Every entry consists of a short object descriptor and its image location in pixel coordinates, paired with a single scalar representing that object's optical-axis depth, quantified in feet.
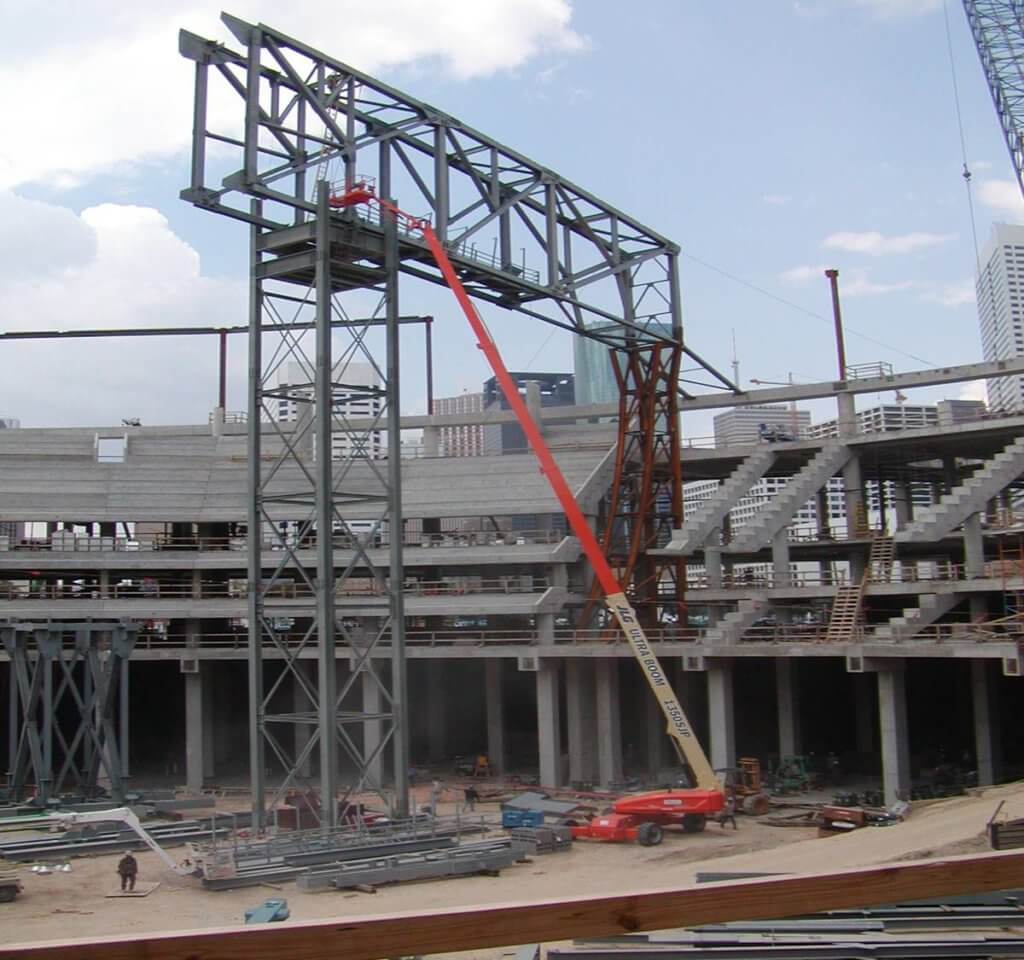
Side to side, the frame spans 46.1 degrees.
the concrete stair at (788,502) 150.82
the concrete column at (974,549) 135.33
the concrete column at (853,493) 160.86
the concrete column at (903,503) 197.16
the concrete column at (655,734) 150.20
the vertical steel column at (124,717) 130.82
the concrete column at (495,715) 160.25
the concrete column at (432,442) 193.57
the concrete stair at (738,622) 134.41
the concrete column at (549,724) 144.97
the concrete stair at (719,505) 153.58
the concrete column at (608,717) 144.25
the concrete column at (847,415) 167.32
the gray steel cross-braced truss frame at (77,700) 124.16
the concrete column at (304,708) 163.43
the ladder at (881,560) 143.84
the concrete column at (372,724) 151.64
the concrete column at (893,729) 116.26
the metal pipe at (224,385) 218.79
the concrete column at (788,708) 139.03
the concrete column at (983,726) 119.34
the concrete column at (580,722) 147.74
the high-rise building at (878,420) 243.19
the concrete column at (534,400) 184.55
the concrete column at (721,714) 131.75
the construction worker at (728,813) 106.22
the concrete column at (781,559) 151.64
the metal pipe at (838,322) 191.42
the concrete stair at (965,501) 137.18
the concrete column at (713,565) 157.07
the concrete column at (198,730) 157.58
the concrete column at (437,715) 175.94
